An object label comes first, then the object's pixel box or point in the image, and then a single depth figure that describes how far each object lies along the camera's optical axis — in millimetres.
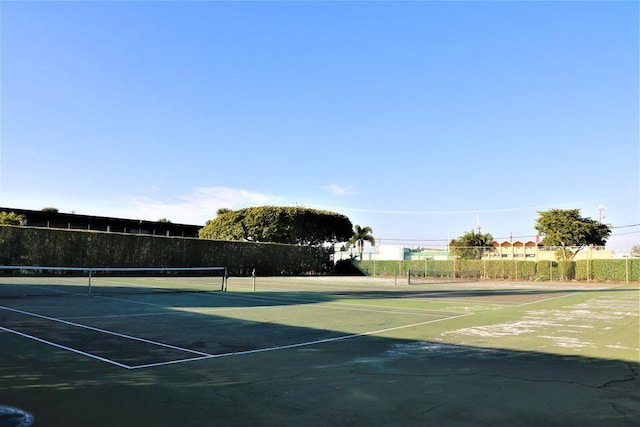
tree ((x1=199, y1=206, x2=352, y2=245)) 58031
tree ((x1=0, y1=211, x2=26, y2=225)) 41000
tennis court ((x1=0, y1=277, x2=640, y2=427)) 4945
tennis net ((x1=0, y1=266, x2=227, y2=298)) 19578
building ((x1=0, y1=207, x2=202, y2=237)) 58125
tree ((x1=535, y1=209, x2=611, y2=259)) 58144
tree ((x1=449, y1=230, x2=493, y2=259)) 80812
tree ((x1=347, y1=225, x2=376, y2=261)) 76062
